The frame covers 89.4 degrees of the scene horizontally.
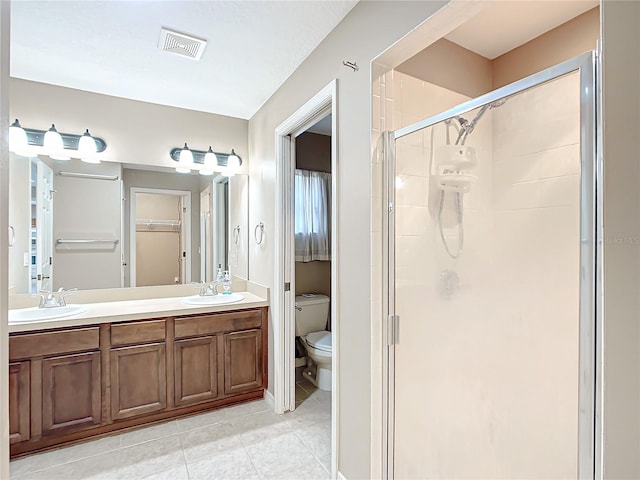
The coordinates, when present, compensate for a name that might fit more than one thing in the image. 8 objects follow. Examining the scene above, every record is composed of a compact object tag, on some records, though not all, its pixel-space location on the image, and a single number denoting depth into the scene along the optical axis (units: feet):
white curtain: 10.50
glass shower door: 3.30
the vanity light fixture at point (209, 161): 9.37
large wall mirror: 7.61
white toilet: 8.97
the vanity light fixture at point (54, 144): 7.39
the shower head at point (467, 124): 4.19
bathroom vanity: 6.36
